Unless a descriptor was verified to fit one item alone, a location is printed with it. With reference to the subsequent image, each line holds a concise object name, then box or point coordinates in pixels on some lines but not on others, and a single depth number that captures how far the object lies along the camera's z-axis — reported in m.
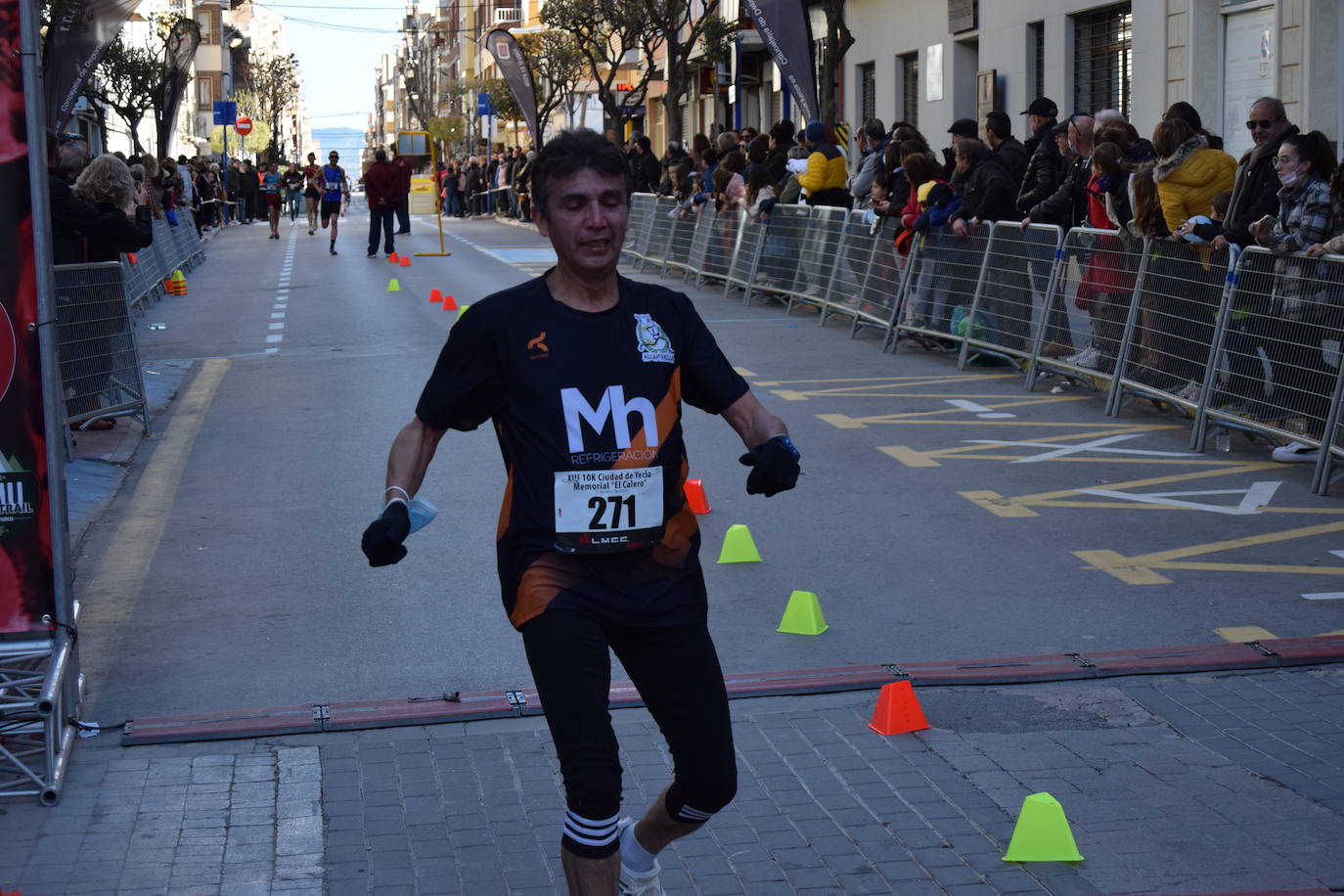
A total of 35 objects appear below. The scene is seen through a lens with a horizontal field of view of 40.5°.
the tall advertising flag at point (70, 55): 19.92
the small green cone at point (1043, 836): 4.41
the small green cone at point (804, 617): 6.68
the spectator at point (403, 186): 32.56
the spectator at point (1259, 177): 10.68
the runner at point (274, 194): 43.47
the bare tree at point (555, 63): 56.41
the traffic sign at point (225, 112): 58.69
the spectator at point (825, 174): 18.73
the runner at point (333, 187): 35.72
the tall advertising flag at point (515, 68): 45.17
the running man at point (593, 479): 3.69
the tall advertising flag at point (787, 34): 24.09
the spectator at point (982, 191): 14.25
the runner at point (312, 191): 45.26
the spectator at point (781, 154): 20.81
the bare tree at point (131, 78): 46.78
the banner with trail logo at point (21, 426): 5.21
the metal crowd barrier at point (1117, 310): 9.63
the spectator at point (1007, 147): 14.76
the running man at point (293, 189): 60.47
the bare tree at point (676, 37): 39.44
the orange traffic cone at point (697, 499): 8.95
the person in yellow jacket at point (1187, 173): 11.49
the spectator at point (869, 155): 17.03
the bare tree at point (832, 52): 25.94
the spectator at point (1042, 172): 14.12
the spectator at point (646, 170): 31.66
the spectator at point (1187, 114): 11.79
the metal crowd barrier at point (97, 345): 10.70
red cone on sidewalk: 5.45
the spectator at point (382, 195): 31.86
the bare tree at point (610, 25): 44.41
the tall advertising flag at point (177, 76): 30.62
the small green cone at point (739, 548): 7.91
